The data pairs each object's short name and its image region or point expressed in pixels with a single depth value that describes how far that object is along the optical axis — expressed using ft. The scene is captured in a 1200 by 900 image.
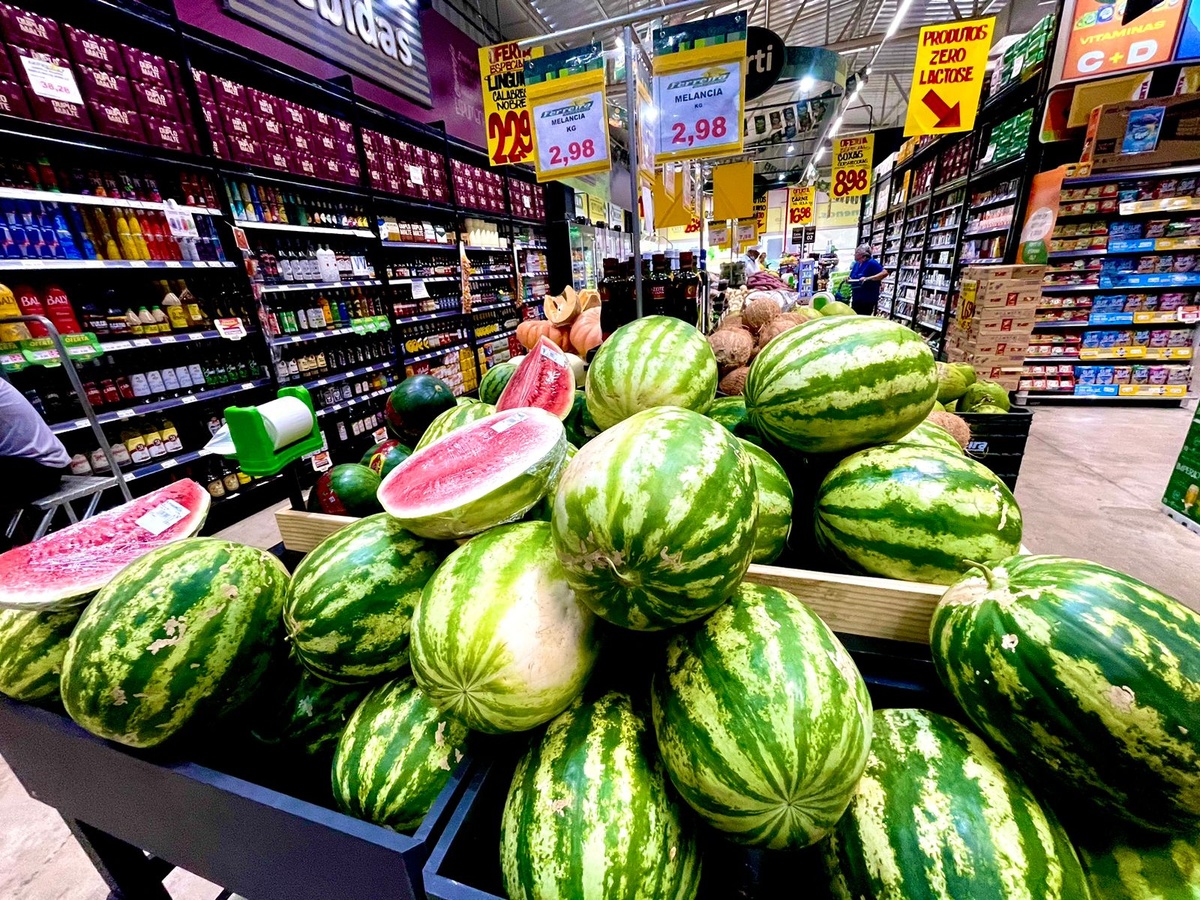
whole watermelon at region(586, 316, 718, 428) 3.69
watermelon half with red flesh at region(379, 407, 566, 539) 2.73
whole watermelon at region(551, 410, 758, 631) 2.01
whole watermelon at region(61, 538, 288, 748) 2.44
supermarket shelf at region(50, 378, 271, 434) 10.43
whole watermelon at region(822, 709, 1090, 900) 1.78
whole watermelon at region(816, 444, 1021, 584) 2.77
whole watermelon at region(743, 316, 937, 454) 3.24
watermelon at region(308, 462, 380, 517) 4.39
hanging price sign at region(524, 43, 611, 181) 8.37
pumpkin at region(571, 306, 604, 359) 8.46
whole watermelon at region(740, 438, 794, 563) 3.04
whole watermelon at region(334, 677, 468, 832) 2.41
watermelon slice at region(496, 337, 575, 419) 4.40
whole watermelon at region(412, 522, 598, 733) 2.16
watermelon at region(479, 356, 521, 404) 6.04
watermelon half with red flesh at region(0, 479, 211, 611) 3.03
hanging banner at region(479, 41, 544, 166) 12.31
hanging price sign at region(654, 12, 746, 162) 8.12
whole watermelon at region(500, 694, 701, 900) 1.88
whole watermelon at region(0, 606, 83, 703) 3.04
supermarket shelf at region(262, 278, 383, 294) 14.03
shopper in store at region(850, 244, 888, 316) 27.89
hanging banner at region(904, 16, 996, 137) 15.74
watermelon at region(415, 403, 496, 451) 4.31
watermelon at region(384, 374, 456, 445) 5.43
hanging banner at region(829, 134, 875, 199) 34.71
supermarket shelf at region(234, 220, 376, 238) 13.70
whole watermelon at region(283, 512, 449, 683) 2.64
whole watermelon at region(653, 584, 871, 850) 1.86
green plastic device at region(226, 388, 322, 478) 4.35
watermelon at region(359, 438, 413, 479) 4.81
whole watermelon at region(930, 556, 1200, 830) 1.76
